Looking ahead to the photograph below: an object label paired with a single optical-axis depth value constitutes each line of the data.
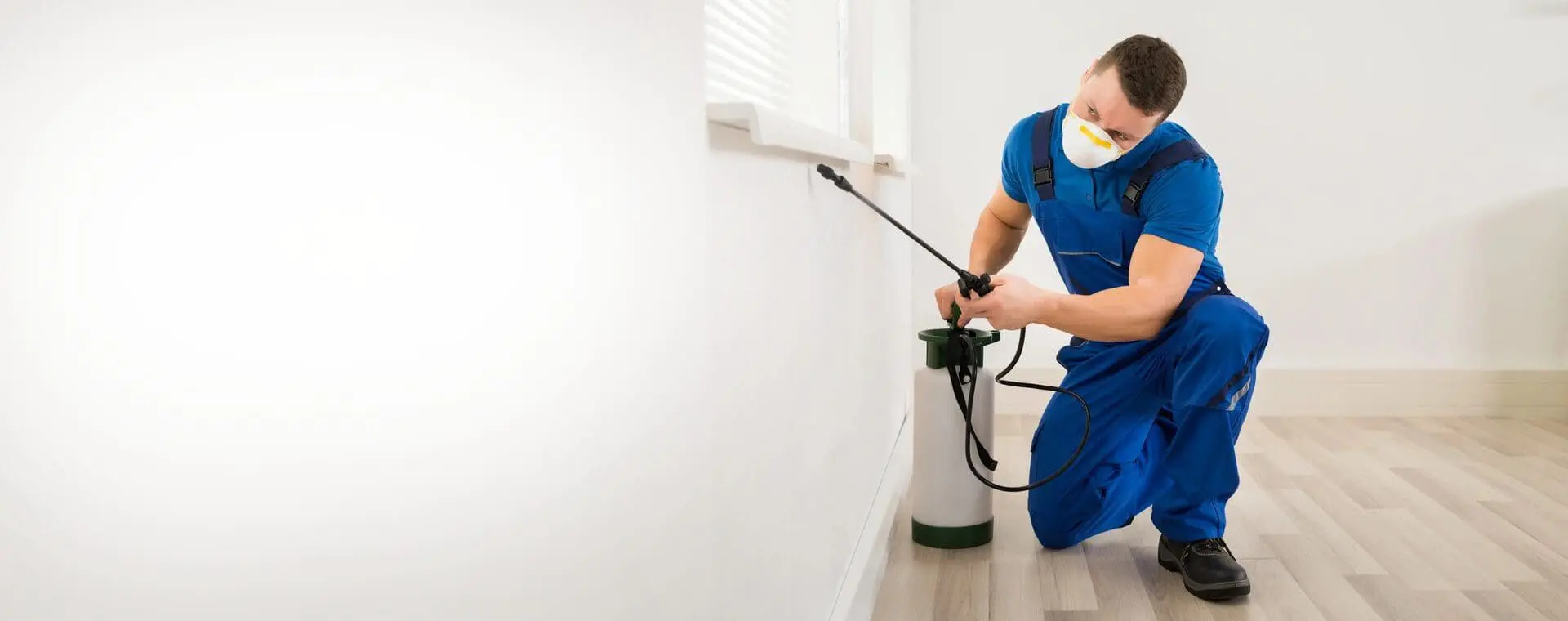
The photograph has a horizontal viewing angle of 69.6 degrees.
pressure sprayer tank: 2.23
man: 1.94
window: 1.27
